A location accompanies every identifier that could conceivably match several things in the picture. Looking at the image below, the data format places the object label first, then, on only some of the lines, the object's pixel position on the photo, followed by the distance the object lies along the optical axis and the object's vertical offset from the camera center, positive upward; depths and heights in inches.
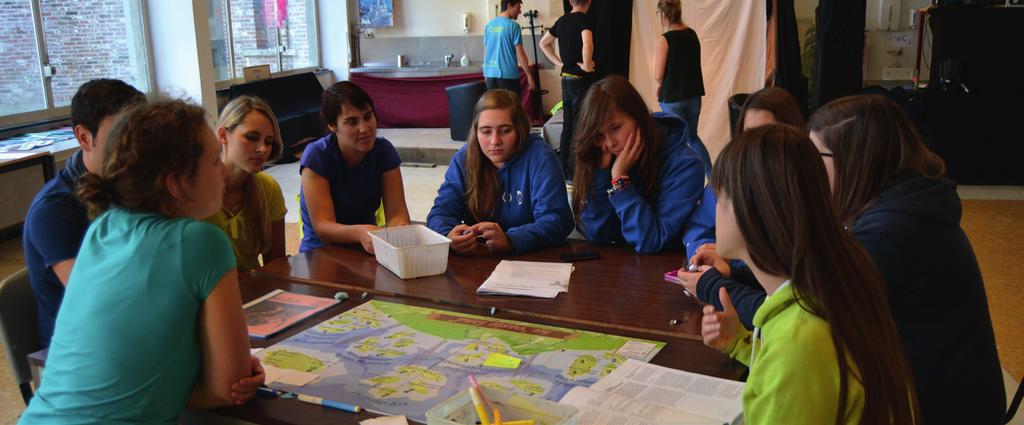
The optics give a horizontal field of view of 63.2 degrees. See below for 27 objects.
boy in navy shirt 75.7 -17.1
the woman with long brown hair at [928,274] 64.3 -19.3
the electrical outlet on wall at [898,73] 313.9 -19.3
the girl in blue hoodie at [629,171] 100.0 -17.4
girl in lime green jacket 45.3 -15.5
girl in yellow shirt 100.3 -16.1
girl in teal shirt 54.5 -16.2
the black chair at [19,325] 76.0 -25.2
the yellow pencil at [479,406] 50.8 -22.5
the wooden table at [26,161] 175.7 -24.4
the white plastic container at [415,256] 88.6 -23.4
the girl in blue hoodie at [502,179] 108.5 -19.0
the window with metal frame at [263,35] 314.0 +1.9
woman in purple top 111.3 -18.8
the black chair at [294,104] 317.1 -26.3
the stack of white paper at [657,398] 56.1 -25.5
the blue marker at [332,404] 58.0 -25.3
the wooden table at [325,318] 57.8 -25.6
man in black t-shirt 215.3 -7.4
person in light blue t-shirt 322.3 -6.4
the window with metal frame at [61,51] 220.2 -1.5
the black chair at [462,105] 324.8 -27.3
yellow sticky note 65.2 -25.4
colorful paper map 61.1 -25.4
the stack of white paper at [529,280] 83.6 -25.4
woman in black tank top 228.7 -9.5
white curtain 243.9 -7.6
